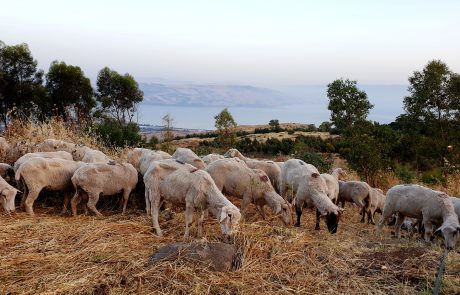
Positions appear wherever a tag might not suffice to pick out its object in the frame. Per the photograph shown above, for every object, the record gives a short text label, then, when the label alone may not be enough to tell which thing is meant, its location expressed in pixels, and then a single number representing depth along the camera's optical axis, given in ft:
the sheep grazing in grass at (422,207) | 34.42
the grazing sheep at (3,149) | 44.39
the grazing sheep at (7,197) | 33.30
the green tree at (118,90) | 122.03
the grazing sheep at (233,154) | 46.99
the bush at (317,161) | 66.85
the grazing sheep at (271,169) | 43.39
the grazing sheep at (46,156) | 36.94
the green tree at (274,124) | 186.45
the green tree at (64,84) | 106.22
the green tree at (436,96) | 89.04
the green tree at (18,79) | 99.19
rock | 23.63
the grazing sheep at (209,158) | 44.92
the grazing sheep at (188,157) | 39.88
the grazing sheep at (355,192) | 45.39
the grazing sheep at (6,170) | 38.96
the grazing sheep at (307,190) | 34.19
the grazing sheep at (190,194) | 27.41
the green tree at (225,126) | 104.21
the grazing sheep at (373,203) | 45.68
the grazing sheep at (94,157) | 41.93
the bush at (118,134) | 67.92
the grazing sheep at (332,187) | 41.19
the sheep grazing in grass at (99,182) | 35.56
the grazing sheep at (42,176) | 34.86
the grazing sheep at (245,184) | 34.28
